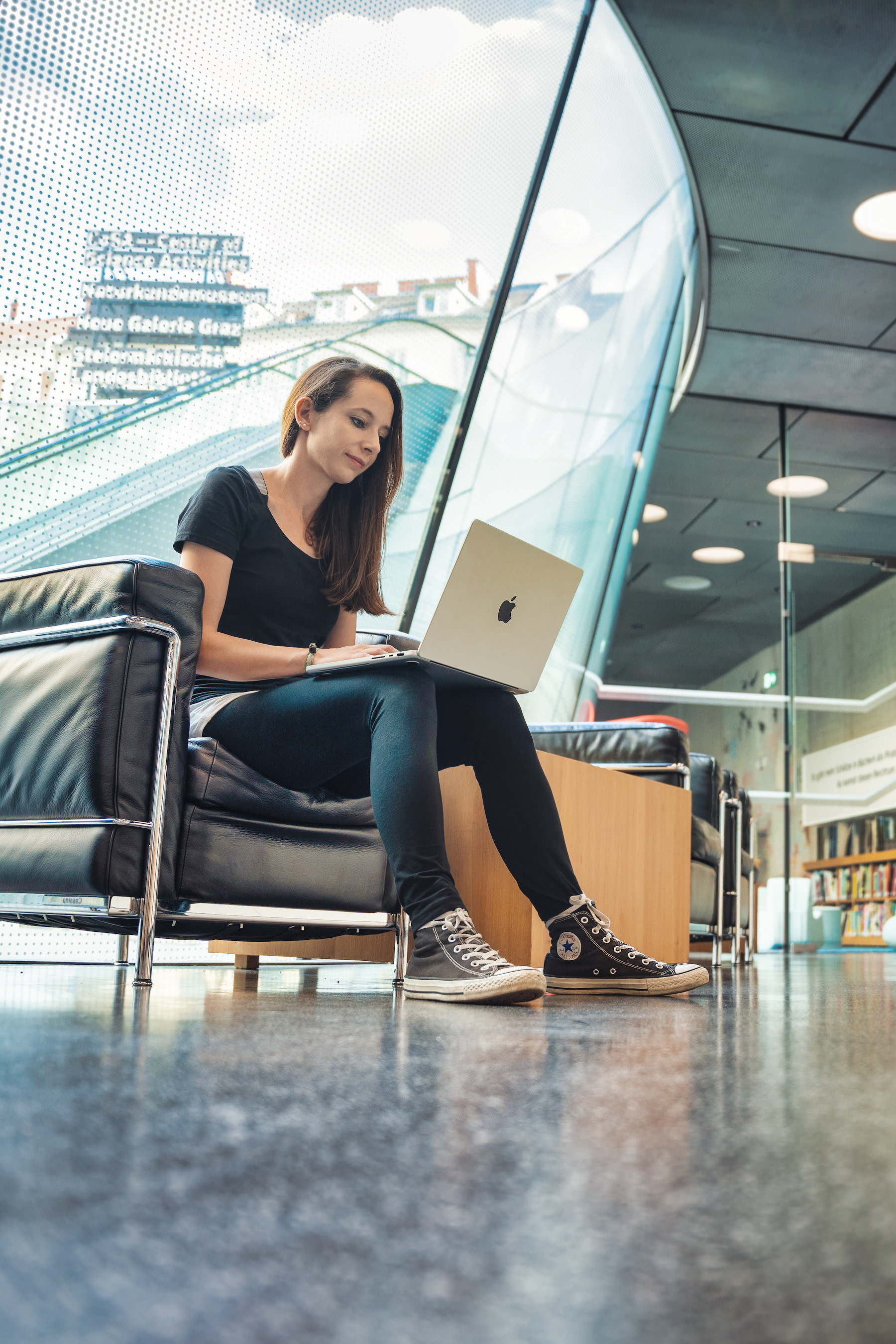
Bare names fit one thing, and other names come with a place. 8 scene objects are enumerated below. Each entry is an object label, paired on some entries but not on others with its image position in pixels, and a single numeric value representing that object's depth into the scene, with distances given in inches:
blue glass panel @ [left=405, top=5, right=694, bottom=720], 178.9
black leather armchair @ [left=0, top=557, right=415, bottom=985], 65.4
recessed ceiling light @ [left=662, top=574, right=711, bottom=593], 320.2
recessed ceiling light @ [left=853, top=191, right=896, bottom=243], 209.6
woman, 63.1
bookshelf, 305.3
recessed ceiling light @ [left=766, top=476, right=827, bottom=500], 314.0
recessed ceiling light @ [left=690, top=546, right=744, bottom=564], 320.5
